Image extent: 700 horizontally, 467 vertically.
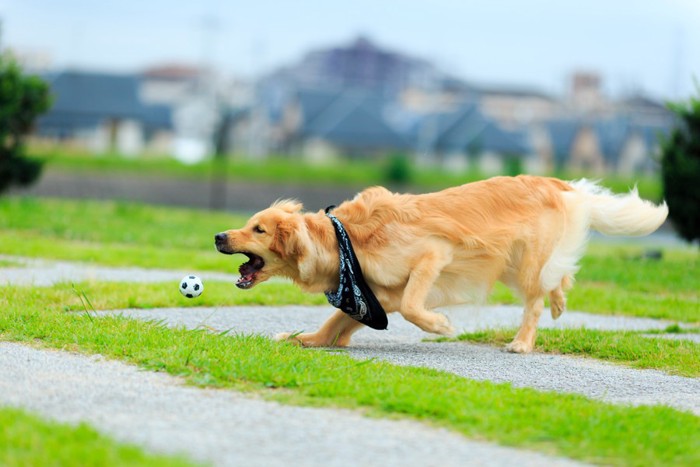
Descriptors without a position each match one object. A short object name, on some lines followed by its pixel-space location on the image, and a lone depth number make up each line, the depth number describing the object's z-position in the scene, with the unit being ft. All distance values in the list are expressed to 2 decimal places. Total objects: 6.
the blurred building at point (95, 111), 199.21
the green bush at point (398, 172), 161.48
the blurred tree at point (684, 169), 52.75
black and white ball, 28.66
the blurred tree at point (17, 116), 65.77
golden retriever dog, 24.75
